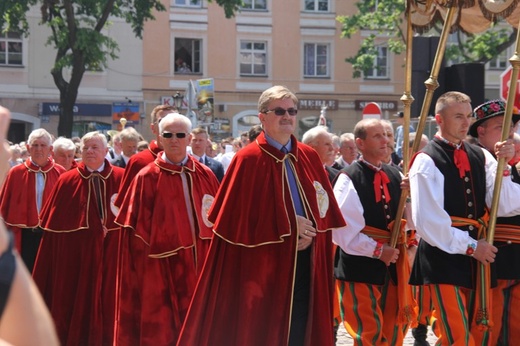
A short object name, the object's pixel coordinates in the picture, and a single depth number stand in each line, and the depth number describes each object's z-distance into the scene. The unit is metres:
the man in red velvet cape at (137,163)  7.94
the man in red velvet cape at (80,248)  8.90
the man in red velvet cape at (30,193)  10.66
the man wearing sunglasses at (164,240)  7.34
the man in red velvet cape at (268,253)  6.03
